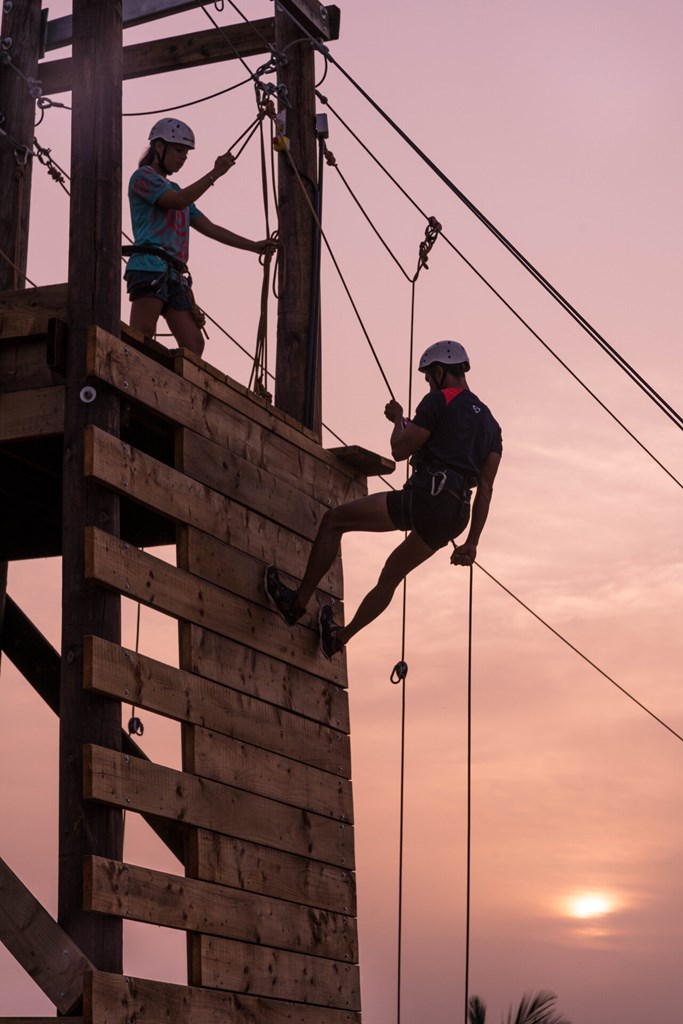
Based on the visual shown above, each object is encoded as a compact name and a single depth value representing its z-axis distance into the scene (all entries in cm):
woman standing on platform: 1048
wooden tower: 825
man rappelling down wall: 1031
